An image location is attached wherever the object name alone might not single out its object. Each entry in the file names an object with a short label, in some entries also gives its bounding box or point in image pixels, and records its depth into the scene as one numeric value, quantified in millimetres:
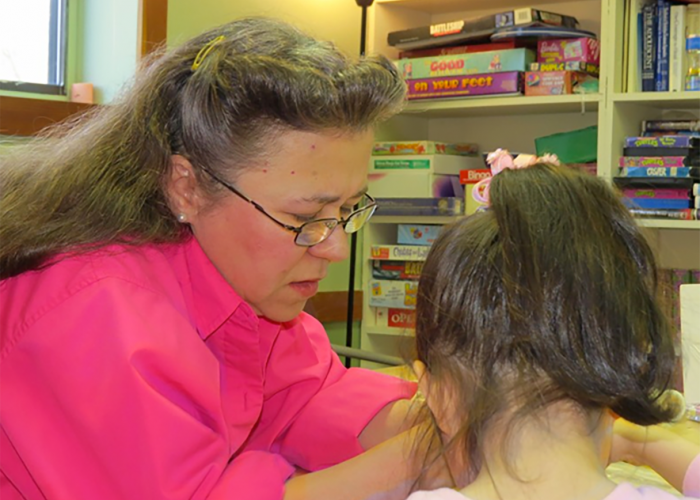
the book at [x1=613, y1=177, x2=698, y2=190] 2285
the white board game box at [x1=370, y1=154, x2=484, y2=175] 2684
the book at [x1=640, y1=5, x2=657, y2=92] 2361
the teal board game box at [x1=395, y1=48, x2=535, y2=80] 2547
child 771
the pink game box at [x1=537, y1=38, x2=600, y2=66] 2461
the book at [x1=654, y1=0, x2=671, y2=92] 2336
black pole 2715
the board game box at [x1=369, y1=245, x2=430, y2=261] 2740
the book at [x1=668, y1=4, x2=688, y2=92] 2318
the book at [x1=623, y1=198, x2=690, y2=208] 2301
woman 930
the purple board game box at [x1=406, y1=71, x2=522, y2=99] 2559
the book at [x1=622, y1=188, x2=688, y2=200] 2301
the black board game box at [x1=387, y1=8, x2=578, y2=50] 2504
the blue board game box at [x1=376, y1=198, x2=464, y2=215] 2658
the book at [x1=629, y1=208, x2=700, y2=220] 2287
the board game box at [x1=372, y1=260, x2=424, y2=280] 2764
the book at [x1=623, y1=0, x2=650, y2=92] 2379
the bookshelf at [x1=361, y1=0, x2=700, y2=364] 2369
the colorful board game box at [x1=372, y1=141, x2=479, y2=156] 2697
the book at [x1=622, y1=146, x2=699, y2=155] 2303
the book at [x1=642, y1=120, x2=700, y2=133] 2326
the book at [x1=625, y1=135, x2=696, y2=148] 2299
